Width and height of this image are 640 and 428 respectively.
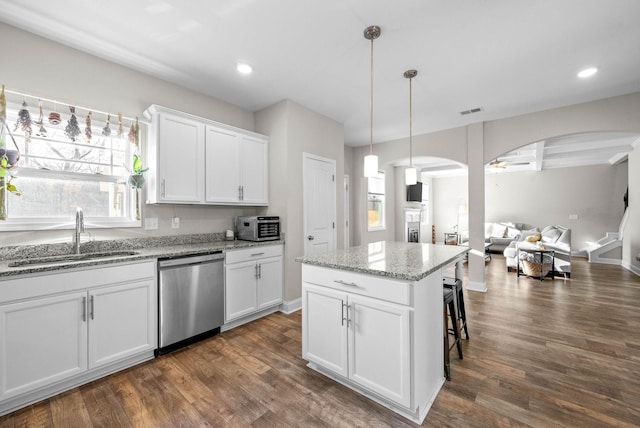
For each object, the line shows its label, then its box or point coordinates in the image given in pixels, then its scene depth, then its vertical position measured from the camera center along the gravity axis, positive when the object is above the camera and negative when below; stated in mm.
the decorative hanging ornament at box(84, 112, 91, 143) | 2480 +821
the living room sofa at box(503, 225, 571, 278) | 5129 -657
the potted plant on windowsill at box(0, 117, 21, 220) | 1926 +355
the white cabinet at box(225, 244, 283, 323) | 2879 -754
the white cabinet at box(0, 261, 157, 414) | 1690 -800
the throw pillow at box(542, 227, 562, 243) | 5961 -477
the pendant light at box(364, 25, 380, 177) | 2186 +474
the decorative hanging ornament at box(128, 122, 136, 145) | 2734 +831
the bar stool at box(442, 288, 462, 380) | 2012 -885
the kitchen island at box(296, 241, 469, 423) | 1573 -719
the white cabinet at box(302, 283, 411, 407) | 1591 -825
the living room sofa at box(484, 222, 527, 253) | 7886 -592
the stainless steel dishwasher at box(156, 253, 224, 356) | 2365 -795
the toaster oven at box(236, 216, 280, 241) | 3195 -158
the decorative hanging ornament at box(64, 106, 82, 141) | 2389 +797
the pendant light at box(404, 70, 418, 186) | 2871 +477
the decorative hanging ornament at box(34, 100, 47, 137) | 2250 +784
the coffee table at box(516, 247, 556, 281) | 4854 -756
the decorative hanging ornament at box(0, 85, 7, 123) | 2078 +846
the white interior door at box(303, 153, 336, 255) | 3697 +167
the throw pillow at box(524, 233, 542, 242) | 5754 -513
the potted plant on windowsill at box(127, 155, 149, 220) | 2670 +395
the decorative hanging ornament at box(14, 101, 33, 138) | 2166 +782
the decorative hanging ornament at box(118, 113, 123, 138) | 2658 +914
